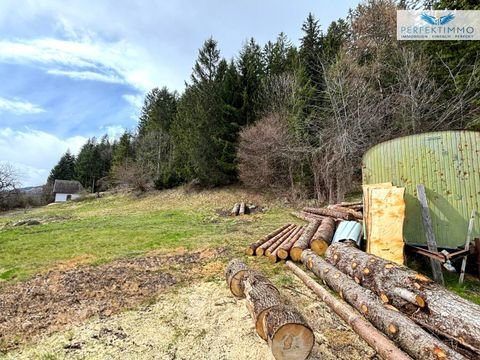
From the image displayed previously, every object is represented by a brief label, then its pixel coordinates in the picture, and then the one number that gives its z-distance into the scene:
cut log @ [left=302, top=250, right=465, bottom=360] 2.59
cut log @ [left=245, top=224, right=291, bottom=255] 6.41
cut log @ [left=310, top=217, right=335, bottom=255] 6.04
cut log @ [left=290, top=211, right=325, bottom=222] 10.16
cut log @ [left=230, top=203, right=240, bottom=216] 13.70
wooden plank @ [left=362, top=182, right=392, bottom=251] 5.72
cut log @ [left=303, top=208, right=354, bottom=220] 8.48
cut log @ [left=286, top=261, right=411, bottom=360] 2.75
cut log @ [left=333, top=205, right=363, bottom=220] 8.18
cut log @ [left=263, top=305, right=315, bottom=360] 2.71
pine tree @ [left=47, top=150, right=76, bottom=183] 45.03
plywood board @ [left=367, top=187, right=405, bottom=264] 5.11
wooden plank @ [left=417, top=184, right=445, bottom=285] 4.96
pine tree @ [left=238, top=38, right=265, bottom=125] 19.25
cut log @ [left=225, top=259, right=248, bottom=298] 4.34
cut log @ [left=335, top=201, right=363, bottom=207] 9.85
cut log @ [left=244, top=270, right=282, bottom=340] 3.16
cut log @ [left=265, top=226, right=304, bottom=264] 5.97
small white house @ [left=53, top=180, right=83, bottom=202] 38.66
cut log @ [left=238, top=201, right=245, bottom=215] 13.69
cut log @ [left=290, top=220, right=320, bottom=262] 5.86
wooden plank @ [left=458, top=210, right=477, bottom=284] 4.86
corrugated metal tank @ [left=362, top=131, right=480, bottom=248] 5.15
